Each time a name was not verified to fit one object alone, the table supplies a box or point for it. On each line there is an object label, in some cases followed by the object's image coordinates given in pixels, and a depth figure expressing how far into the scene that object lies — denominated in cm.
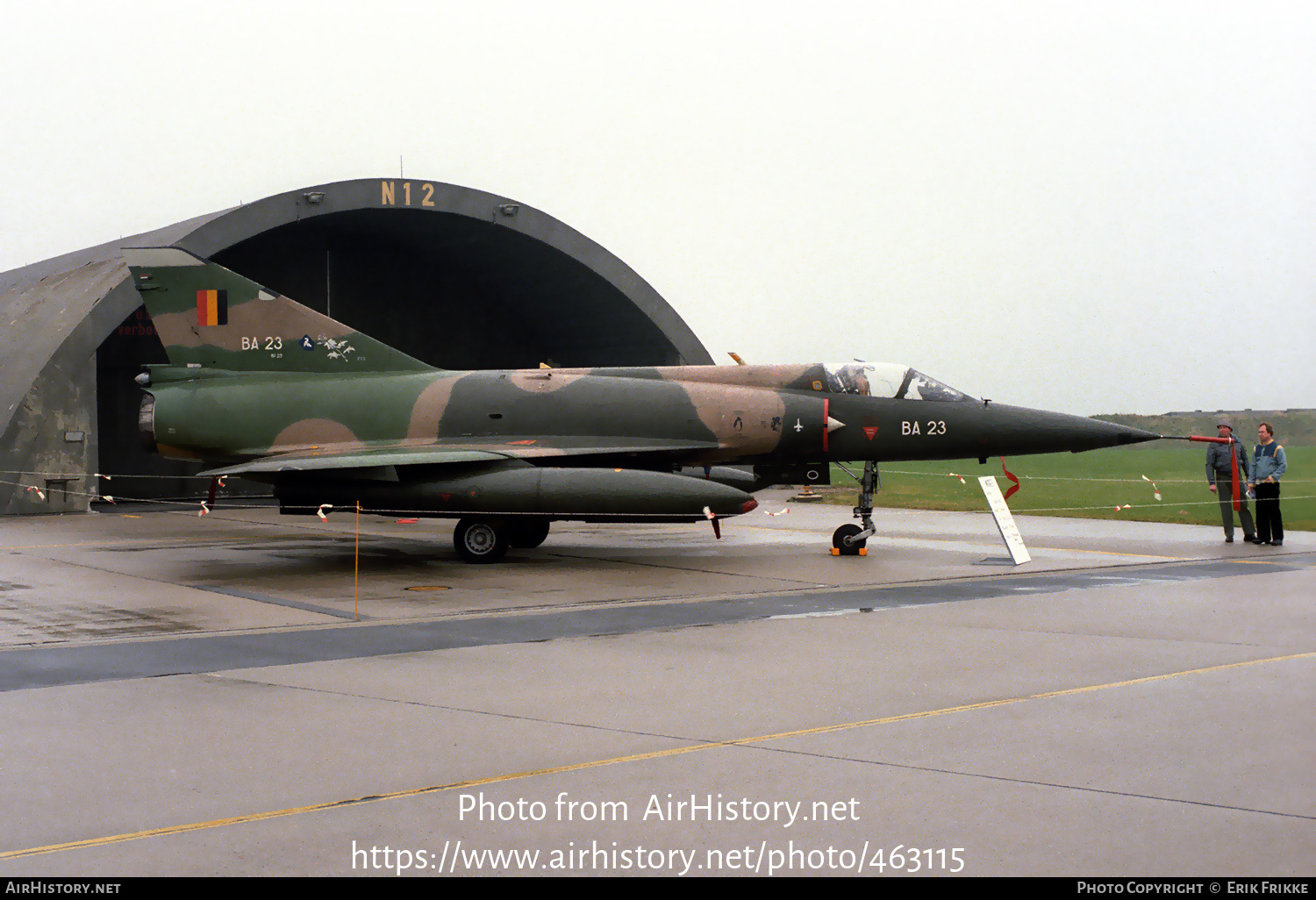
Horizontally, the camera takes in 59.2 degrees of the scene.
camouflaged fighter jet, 1544
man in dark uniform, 1680
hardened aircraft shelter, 2311
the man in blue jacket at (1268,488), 1585
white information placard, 1426
